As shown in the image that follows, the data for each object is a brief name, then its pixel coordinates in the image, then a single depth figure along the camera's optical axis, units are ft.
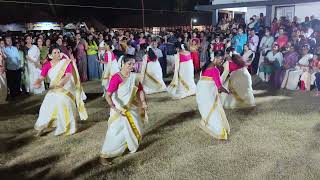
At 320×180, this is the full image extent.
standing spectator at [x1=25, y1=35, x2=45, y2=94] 22.73
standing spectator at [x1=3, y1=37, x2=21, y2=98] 21.92
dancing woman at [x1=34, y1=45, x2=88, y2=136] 14.01
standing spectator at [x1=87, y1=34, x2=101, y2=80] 27.60
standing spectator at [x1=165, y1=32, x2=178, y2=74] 31.30
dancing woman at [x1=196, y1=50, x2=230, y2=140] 13.66
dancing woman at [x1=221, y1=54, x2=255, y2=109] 17.88
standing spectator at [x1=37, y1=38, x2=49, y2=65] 23.37
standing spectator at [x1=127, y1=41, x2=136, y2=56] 25.73
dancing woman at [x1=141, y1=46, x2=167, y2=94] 22.11
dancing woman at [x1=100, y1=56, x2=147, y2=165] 11.50
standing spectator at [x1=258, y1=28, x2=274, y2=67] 26.91
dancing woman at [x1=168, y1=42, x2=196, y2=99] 20.67
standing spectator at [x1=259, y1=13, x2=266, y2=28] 31.56
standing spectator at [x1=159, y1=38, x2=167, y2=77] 27.92
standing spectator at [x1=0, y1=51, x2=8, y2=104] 21.02
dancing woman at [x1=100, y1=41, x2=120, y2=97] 21.55
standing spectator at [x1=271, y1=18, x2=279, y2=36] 29.29
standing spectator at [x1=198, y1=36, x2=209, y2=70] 31.89
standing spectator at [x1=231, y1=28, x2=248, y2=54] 28.71
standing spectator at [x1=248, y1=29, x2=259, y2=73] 28.00
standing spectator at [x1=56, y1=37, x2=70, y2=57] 22.84
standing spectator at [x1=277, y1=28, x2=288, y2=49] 26.00
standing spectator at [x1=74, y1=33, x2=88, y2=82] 26.96
